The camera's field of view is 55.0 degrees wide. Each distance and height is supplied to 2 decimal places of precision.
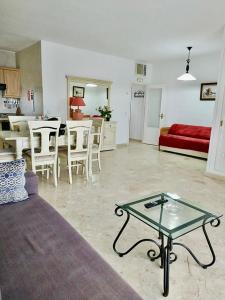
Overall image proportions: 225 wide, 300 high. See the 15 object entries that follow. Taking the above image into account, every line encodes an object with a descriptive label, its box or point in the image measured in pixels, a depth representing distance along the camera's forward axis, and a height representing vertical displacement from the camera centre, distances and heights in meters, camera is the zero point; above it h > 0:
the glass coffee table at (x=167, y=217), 1.50 -0.83
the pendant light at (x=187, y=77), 5.14 +0.77
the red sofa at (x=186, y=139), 5.57 -0.79
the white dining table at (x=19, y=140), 3.04 -0.50
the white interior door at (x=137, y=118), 7.87 -0.35
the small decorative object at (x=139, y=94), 7.70 +0.50
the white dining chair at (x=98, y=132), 4.02 -0.47
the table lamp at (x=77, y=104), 4.27 +0.05
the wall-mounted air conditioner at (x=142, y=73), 7.00 +1.15
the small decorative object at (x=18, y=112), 6.01 -0.21
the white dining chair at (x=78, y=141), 3.39 -0.56
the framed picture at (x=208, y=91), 5.93 +0.53
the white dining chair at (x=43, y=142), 3.05 -0.54
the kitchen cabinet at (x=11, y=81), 5.89 +0.63
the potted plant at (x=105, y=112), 5.95 -0.13
